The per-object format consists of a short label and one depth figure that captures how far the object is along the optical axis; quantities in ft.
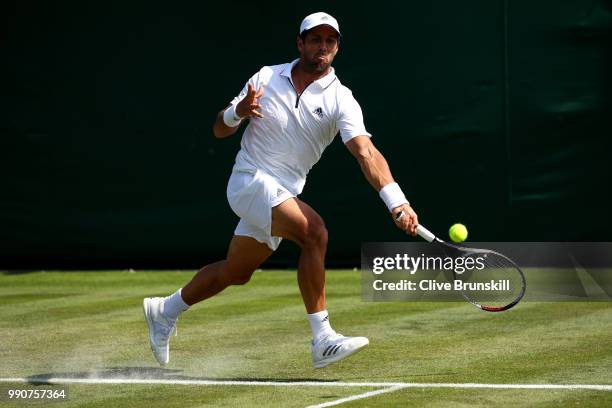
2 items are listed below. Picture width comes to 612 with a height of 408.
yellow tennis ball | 48.25
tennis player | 39.14
